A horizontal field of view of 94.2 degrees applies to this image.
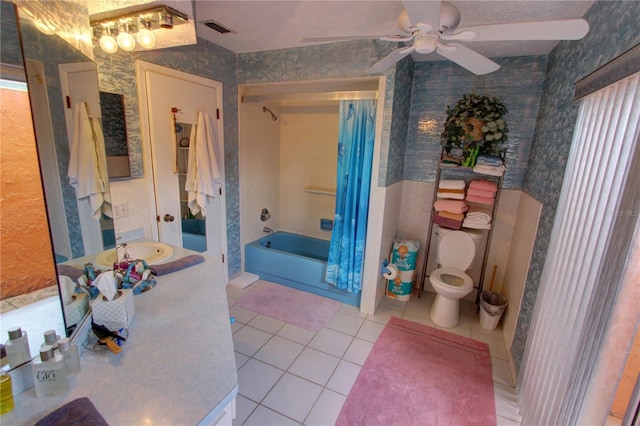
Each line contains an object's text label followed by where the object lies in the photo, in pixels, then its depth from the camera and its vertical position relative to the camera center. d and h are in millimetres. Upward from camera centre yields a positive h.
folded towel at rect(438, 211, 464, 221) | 2957 -596
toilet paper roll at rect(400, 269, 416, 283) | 3160 -1284
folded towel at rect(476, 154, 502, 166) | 2703 -33
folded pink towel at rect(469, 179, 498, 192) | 2818 -270
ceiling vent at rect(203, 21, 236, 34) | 2289 +902
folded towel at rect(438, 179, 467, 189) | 2936 -283
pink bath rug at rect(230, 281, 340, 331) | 2820 -1588
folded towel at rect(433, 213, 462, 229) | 2959 -667
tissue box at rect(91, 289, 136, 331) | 1131 -654
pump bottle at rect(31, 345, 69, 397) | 827 -653
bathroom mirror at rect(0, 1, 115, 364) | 782 +20
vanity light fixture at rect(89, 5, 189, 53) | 1654 +663
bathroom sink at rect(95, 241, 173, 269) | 1884 -737
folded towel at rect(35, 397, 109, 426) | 752 -713
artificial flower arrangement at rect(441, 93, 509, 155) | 2617 +273
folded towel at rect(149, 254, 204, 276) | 1702 -730
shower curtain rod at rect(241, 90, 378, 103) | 2633 +479
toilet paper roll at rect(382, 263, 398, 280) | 3078 -1236
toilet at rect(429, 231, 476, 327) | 2748 -1164
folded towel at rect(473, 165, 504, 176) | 2695 -121
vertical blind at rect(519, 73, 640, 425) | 1207 -438
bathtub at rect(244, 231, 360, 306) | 3229 -1357
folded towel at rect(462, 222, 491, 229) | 2914 -668
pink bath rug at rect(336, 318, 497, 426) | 1865 -1609
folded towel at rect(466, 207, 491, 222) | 2898 -562
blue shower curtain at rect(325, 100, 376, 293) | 2793 -423
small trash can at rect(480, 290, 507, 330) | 2750 -1399
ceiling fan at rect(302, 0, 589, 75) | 1216 +556
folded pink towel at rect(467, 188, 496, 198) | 2820 -342
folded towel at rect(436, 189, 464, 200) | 2947 -394
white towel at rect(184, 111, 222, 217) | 2695 -214
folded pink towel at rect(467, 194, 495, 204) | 2827 -405
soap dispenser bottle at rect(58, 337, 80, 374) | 890 -662
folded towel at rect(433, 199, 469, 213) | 2928 -495
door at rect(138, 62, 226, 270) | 2332 +119
